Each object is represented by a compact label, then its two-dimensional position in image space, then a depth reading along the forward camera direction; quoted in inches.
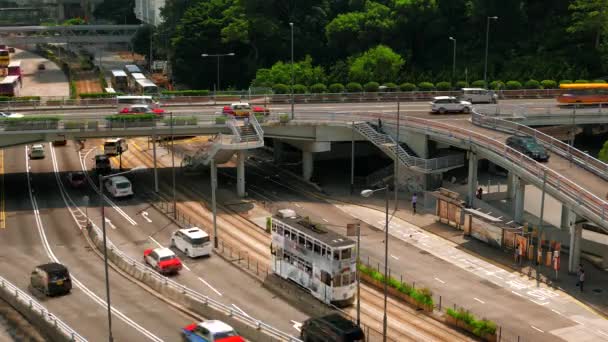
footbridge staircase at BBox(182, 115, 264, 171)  2768.2
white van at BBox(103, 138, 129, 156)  3508.9
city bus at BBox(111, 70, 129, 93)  5152.1
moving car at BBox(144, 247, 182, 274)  2034.9
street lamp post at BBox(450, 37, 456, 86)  4178.2
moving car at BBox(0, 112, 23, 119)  2787.9
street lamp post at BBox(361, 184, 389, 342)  1510.8
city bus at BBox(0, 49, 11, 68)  6176.2
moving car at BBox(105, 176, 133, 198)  2800.2
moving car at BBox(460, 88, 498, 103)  3499.0
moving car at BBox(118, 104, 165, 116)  3029.0
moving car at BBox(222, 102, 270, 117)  2949.8
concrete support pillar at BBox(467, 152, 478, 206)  2642.7
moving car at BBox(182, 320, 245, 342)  1510.8
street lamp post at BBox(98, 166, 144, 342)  1490.9
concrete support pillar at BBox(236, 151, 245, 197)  2847.0
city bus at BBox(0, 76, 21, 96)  4439.0
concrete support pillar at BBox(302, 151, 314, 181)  3120.1
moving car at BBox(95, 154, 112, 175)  3132.4
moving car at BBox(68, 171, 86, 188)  2972.7
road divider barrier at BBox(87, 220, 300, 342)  1571.1
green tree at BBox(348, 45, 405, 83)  4163.4
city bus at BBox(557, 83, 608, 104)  3292.3
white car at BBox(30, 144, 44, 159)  3468.8
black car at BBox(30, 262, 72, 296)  1872.5
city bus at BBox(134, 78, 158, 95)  4408.7
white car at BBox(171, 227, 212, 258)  2174.0
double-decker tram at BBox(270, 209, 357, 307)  1763.0
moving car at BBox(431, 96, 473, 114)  3208.7
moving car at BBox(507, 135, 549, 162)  2389.3
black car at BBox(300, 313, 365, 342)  1505.9
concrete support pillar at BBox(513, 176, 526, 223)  2395.4
